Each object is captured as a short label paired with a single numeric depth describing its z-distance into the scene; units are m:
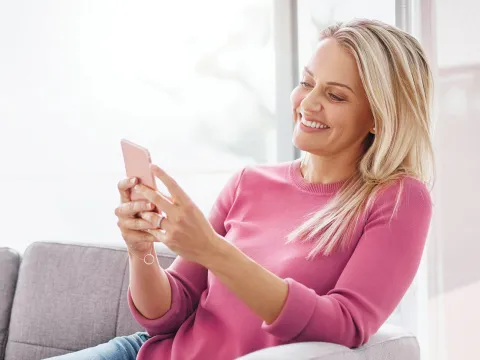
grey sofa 2.14
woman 1.67
